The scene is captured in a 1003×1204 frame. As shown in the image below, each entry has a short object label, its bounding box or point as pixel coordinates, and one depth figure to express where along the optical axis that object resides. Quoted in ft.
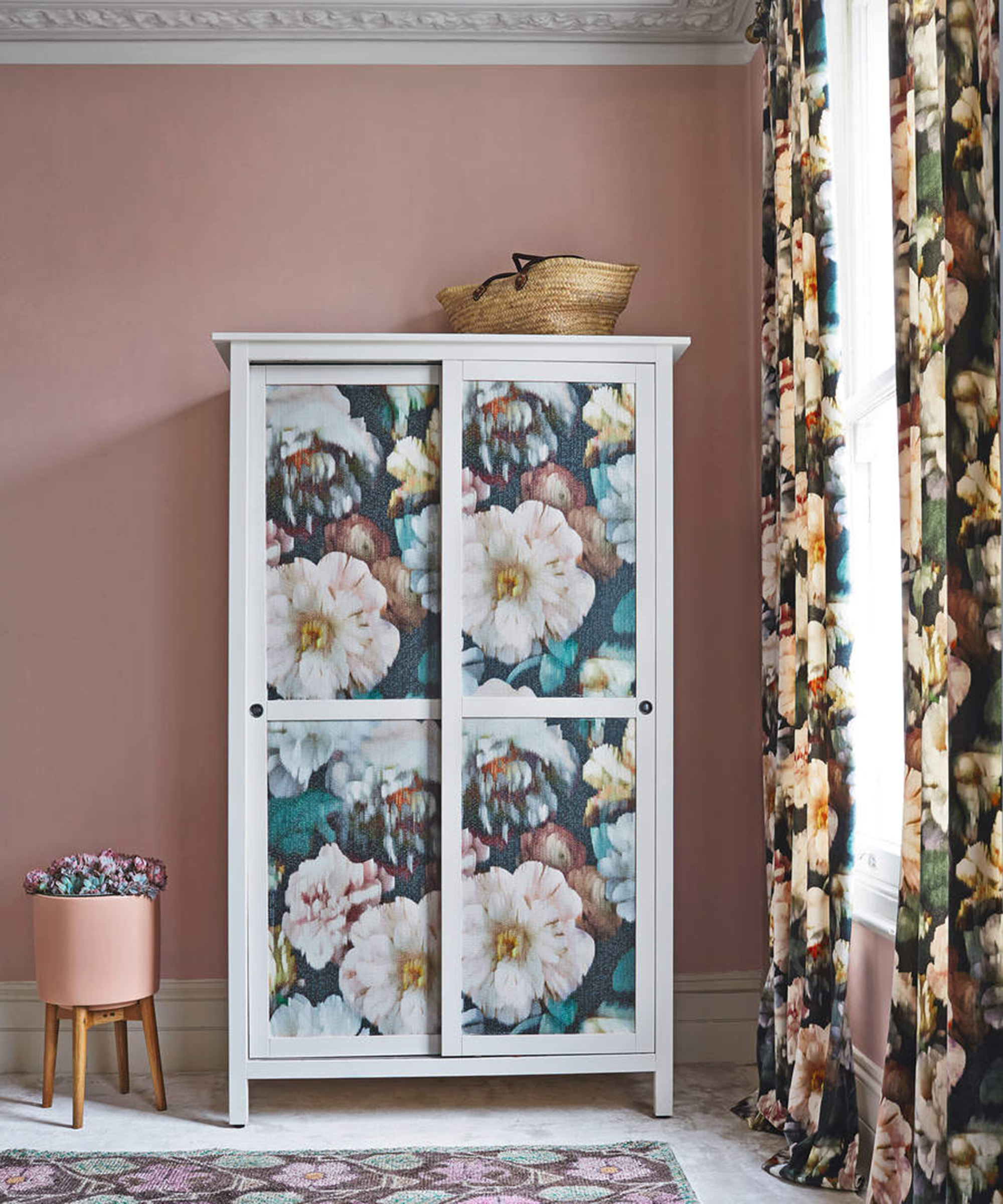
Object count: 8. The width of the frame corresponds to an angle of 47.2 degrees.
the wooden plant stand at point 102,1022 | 8.96
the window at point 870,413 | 8.09
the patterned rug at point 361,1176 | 7.52
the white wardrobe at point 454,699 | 8.86
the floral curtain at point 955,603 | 5.43
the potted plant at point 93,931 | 8.91
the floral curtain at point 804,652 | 7.63
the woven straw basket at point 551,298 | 9.26
